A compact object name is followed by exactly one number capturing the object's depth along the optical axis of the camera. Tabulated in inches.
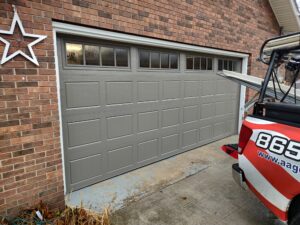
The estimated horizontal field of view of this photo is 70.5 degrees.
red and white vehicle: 69.2
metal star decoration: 88.3
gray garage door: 124.0
